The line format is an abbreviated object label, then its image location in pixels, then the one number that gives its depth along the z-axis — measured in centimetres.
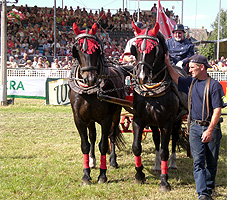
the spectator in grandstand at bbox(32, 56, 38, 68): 1593
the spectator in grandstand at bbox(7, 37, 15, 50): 1932
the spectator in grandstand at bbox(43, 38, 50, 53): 1999
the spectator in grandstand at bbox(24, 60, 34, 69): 1500
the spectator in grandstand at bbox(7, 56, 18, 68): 1511
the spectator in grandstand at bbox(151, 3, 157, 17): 2725
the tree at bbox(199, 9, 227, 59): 4588
